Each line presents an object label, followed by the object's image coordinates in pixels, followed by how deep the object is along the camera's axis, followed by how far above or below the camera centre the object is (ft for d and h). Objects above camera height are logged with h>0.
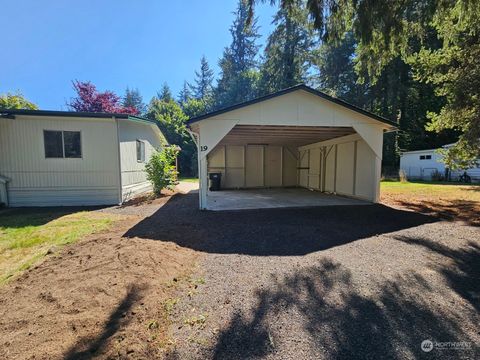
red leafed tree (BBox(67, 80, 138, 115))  84.89 +21.43
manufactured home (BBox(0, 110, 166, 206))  28.68 +0.55
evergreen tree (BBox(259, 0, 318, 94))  81.02 +36.03
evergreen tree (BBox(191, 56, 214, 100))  145.89 +47.95
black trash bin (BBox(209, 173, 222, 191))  47.37 -3.20
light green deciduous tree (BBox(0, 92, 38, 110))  68.01 +16.81
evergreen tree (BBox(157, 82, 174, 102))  147.15 +40.84
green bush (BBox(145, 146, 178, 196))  36.60 -1.05
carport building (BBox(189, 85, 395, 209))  25.57 +2.73
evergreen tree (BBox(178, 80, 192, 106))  153.38 +42.72
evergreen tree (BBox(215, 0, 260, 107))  116.37 +49.21
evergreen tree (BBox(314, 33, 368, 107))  85.71 +30.98
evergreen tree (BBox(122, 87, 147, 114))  176.21 +45.48
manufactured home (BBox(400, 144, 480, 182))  63.76 -1.17
